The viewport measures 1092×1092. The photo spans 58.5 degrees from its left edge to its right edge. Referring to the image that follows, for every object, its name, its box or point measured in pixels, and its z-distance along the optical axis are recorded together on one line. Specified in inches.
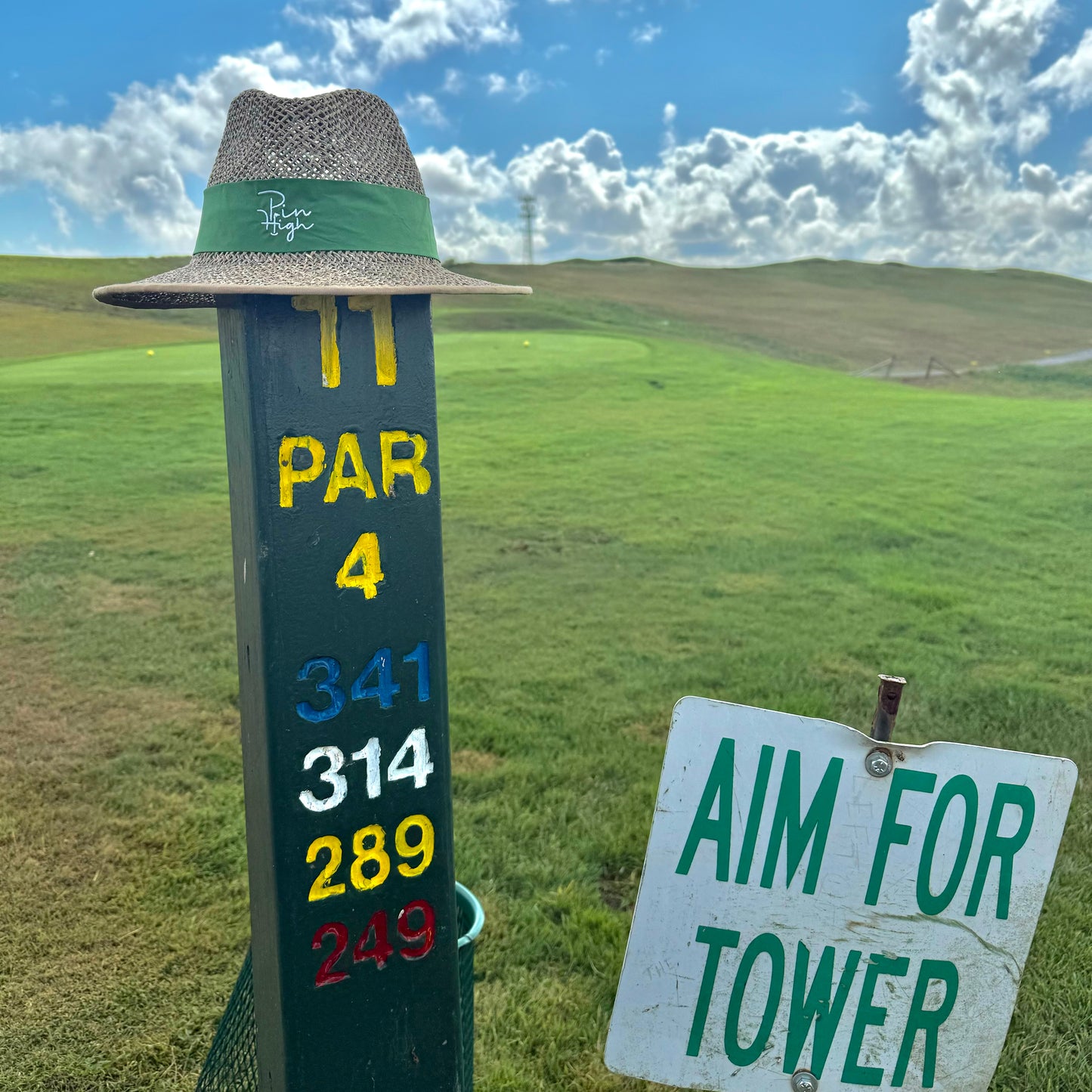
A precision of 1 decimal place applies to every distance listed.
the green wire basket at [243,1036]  76.5
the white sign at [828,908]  55.9
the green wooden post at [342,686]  57.3
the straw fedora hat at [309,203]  58.2
